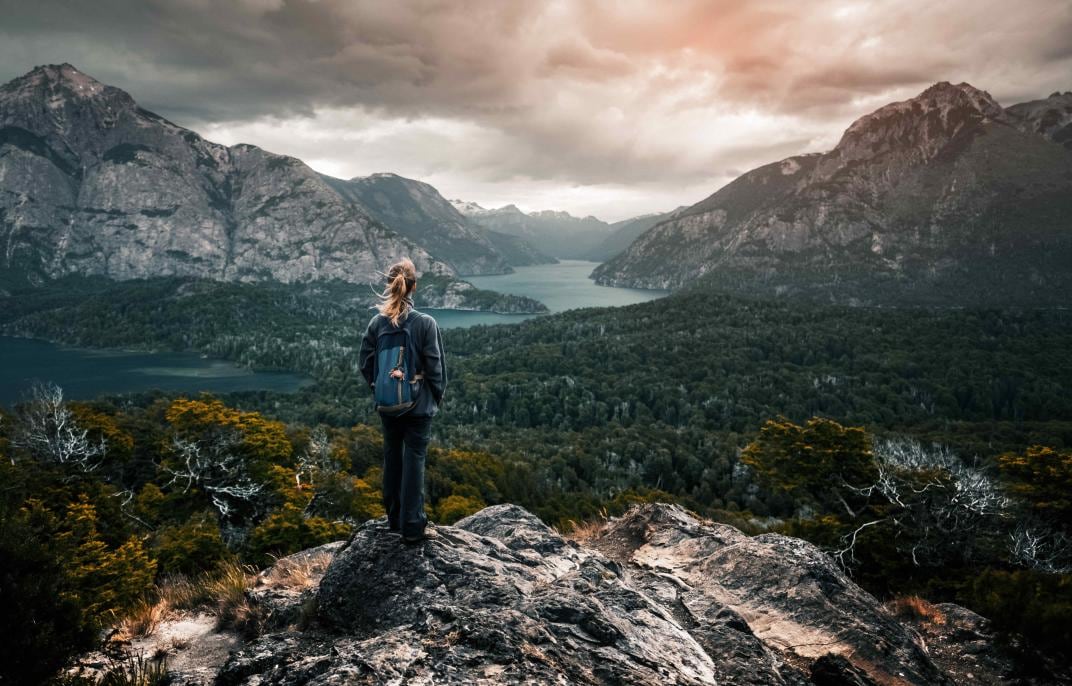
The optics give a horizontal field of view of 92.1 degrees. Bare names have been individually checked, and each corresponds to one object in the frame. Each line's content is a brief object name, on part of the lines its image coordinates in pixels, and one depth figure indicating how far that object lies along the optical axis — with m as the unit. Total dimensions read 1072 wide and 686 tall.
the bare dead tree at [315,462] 35.28
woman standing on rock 6.32
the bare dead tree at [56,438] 27.86
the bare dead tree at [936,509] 20.09
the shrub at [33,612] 4.60
